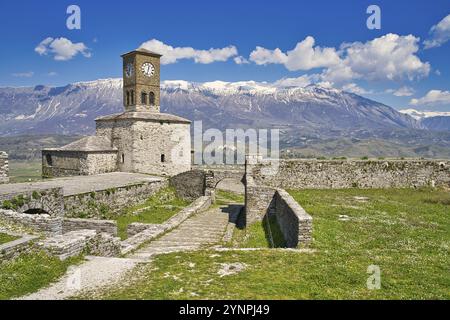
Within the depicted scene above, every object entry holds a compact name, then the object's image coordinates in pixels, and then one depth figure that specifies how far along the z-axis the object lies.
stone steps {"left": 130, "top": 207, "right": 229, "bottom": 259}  15.20
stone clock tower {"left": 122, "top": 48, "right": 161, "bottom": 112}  44.72
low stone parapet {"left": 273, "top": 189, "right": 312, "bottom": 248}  11.98
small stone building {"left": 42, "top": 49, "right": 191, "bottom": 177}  38.12
